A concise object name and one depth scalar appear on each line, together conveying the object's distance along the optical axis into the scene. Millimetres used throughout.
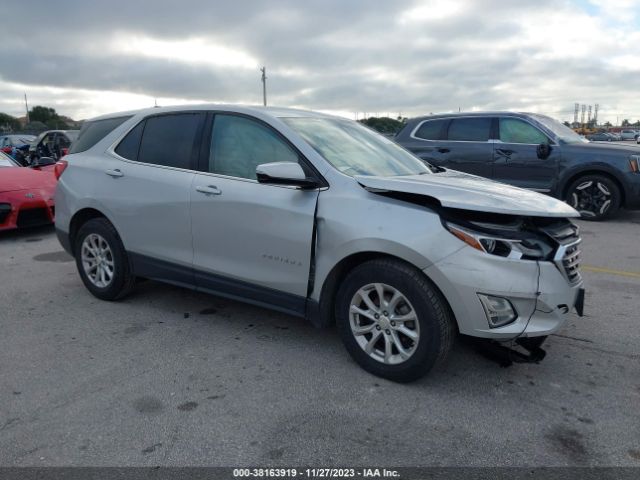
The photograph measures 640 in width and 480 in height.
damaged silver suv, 3055
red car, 7641
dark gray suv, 8836
